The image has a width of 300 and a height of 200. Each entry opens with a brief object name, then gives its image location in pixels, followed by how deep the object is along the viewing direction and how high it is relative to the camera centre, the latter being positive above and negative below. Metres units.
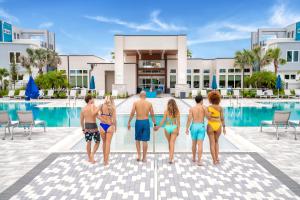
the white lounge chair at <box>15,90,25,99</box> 26.78 -0.47
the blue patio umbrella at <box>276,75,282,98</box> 24.70 +0.66
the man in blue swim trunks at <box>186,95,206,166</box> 5.96 -0.64
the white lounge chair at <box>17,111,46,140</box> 9.22 -0.96
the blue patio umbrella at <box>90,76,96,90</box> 24.58 +0.46
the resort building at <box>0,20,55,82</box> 37.00 +8.13
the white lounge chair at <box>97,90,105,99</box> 27.22 -0.37
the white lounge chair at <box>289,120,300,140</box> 9.26 -1.10
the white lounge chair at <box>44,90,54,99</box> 26.64 -0.37
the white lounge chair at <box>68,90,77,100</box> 26.65 -0.27
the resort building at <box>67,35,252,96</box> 26.70 +2.74
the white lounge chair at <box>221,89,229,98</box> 27.20 -0.25
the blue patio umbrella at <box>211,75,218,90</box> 25.16 +0.49
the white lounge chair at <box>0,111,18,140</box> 9.19 -0.97
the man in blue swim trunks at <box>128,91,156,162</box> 6.08 -0.61
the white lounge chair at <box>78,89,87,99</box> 27.13 -0.37
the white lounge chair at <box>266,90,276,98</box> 26.97 -0.34
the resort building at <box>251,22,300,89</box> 35.84 +3.69
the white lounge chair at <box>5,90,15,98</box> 27.17 -0.38
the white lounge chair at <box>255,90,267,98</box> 26.84 -0.34
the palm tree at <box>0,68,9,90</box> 30.52 +1.85
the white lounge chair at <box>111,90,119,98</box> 26.46 -0.26
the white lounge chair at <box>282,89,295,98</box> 27.25 -0.34
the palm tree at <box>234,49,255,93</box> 36.22 +4.11
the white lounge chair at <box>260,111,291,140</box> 9.14 -0.91
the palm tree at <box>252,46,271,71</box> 35.34 +4.17
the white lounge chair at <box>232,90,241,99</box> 26.07 -0.24
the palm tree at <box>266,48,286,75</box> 34.00 +4.14
